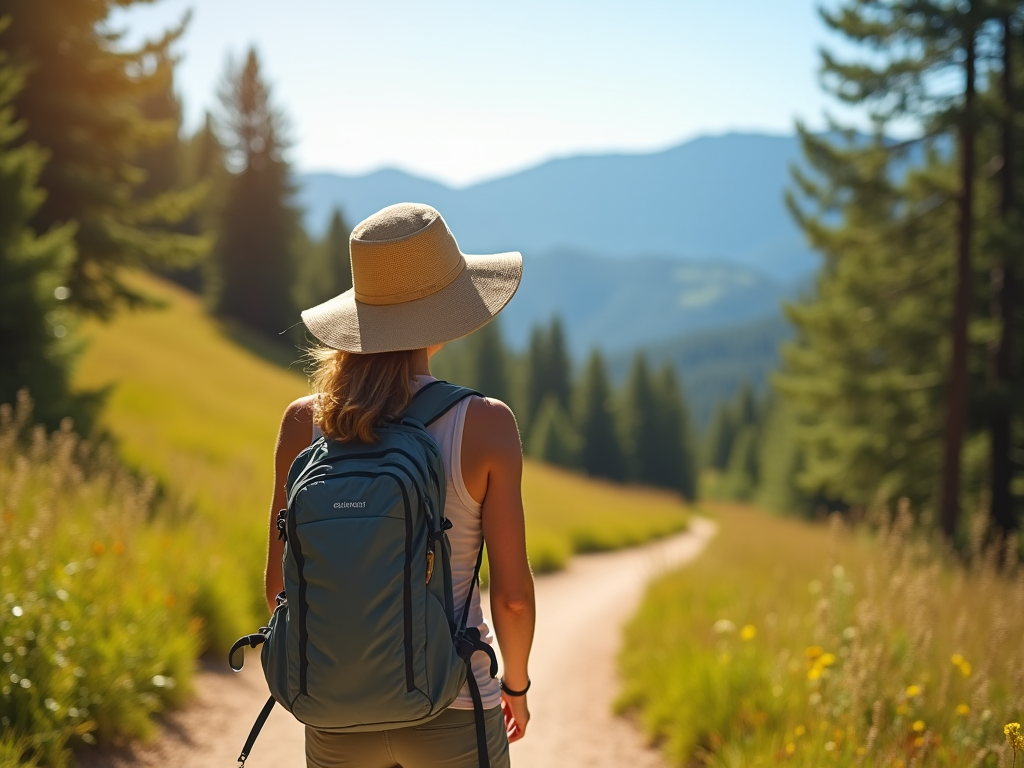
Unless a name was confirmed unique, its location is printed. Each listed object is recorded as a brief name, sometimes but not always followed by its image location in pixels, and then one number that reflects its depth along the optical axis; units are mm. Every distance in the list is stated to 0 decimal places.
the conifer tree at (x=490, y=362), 55031
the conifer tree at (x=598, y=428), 56938
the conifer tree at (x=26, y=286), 8930
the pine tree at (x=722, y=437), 89750
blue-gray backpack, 1773
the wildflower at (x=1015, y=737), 2364
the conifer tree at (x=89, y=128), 12000
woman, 1933
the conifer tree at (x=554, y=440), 52531
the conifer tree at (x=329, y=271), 45156
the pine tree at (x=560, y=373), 61250
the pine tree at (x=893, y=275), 12836
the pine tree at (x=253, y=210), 38250
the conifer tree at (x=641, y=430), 59531
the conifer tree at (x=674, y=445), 59500
